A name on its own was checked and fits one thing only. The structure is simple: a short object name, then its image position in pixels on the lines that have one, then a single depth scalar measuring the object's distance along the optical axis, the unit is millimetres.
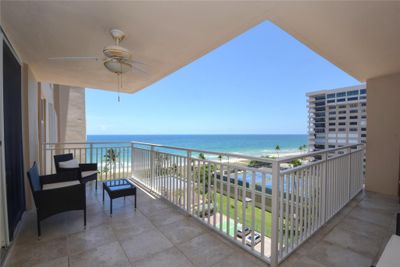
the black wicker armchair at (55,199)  2160
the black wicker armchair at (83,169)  3752
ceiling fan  2012
